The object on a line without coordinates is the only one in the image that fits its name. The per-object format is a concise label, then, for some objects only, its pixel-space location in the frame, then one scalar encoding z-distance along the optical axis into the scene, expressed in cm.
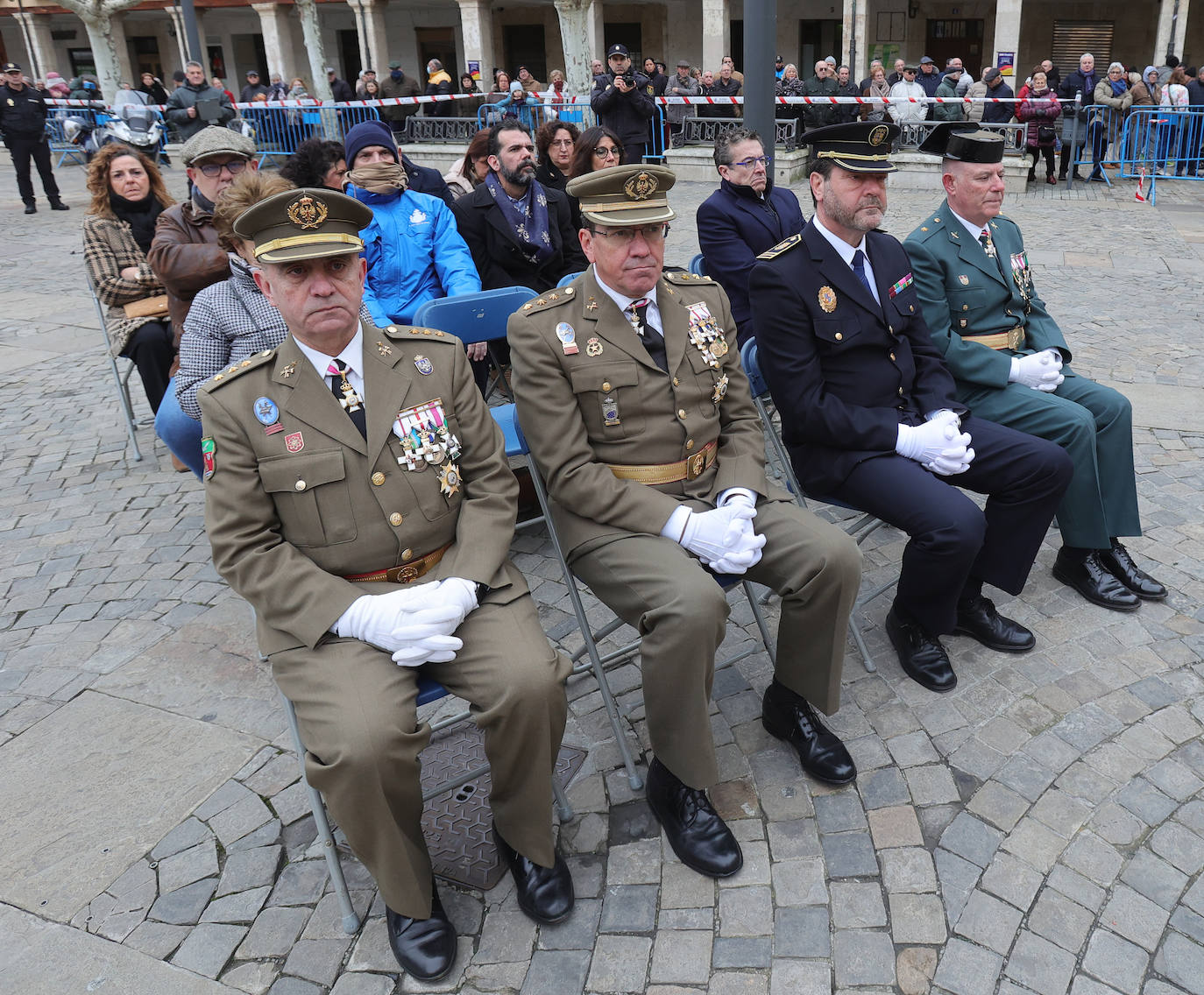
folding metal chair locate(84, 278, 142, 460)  577
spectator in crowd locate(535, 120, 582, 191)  662
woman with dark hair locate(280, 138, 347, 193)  550
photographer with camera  1287
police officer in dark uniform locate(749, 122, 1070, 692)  344
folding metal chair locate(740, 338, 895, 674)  357
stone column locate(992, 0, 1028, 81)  2280
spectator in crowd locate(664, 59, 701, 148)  1739
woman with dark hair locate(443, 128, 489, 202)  706
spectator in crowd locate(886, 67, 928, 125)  1647
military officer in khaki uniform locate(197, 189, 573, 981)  241
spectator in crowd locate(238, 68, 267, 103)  2264
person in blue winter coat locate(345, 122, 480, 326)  507
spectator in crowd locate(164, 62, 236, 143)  1673
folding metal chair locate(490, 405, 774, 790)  304
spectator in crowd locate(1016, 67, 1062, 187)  1434
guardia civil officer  389
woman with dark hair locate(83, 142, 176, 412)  540
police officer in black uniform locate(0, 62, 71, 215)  1423
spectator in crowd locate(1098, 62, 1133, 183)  1513
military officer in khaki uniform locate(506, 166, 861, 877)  274
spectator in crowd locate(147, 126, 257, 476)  462
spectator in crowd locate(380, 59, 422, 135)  1967
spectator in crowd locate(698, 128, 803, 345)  523
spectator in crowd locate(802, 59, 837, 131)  1669
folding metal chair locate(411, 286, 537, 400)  416
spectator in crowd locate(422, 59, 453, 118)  2088
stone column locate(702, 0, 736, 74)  2562
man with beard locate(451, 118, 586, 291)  555
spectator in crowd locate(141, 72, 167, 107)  2377
